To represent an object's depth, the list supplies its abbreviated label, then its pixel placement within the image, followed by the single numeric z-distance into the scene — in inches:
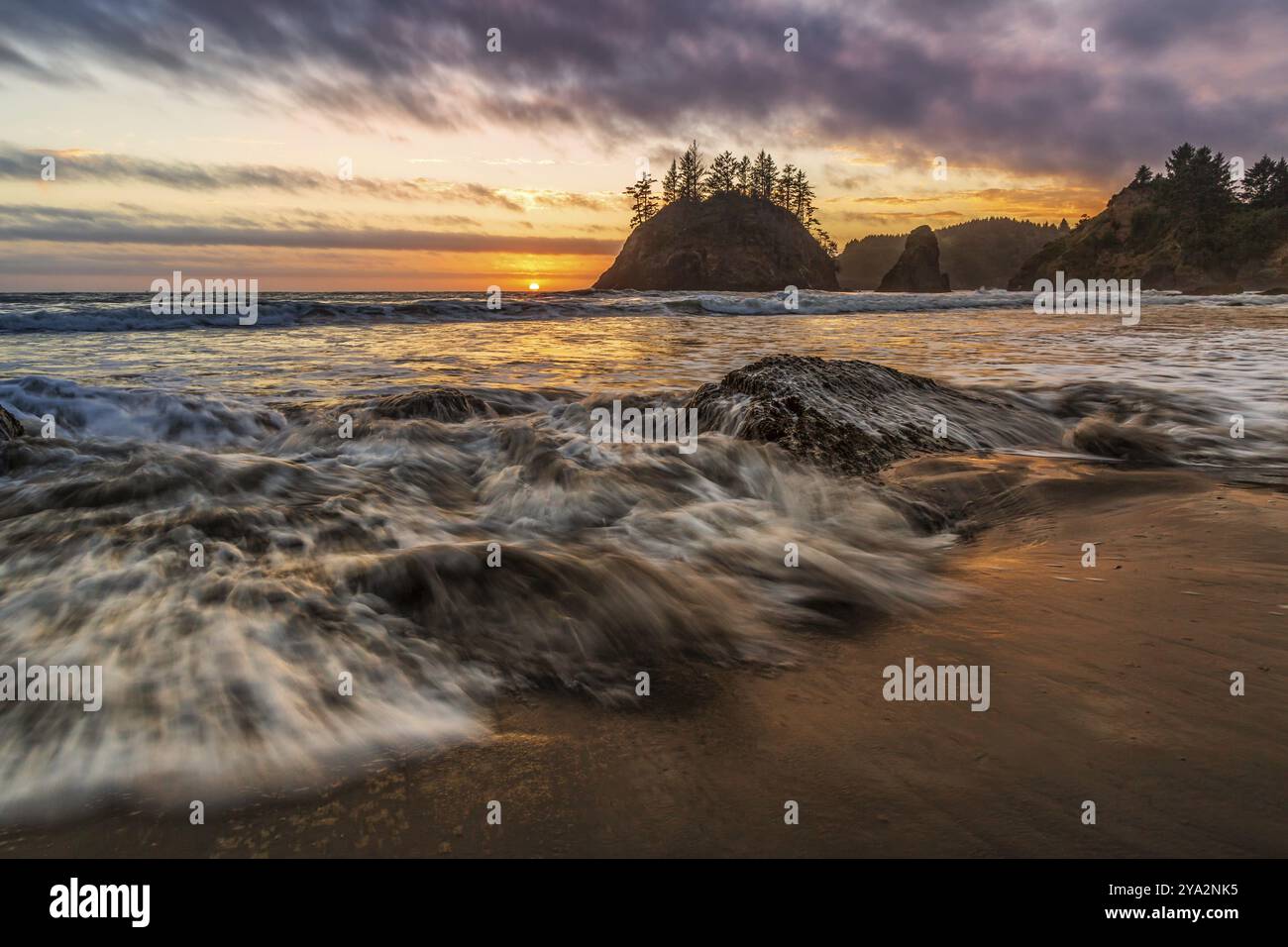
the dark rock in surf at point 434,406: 276.4
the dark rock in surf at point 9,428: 207.2
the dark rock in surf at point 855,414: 196.1
